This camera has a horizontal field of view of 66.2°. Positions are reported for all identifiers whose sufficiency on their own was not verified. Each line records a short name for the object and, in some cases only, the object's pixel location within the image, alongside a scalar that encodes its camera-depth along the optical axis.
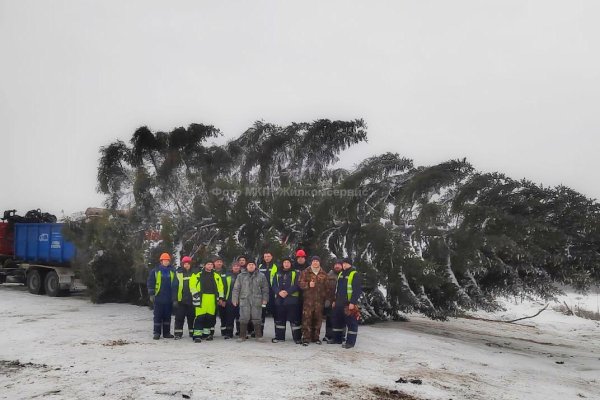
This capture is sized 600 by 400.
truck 15.29
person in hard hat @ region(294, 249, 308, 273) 8.52
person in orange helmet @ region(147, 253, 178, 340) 8.47
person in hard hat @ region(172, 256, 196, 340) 8.45
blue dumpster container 15.41
